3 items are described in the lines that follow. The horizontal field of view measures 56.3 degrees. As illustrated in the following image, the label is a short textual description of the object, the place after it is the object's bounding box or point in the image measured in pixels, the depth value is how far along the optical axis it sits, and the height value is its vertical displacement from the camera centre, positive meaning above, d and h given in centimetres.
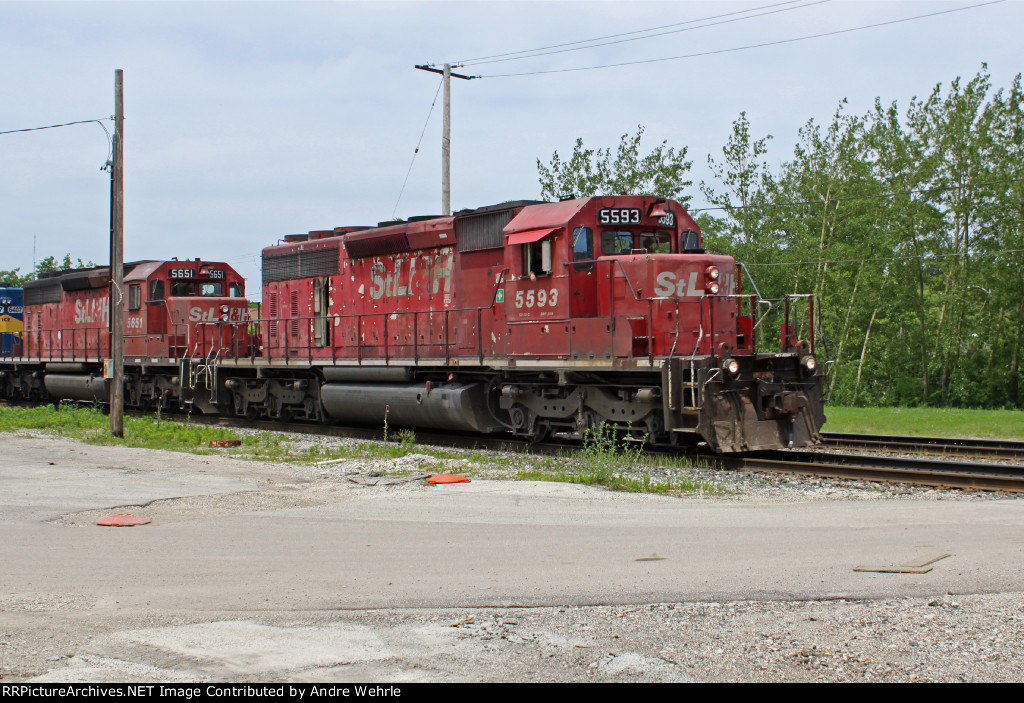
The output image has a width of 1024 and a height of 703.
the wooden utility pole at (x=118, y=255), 1867 +211
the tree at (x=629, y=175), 3834 +738
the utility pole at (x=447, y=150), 2477 +559
